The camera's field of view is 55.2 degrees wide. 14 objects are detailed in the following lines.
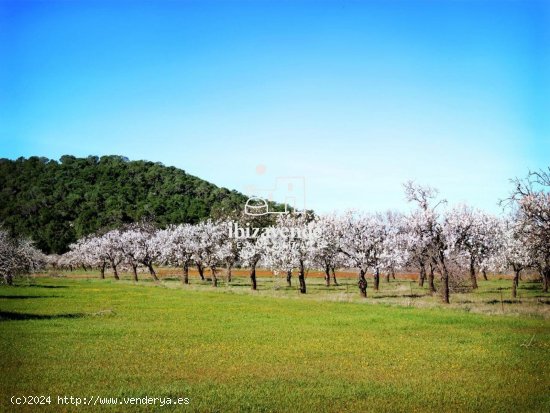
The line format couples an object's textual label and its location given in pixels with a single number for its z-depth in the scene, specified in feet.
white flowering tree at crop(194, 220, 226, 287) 287.48
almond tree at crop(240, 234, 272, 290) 250.78
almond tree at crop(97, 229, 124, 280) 359.87
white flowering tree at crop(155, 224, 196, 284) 308.21
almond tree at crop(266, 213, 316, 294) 230.99
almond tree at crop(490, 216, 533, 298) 203.36
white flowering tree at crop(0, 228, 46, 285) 164.96
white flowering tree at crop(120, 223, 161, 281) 345.10
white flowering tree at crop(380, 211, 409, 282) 203.00
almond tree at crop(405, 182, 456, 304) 173.68
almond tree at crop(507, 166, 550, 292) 117.31
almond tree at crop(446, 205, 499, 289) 191.42
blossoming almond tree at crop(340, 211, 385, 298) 203.21
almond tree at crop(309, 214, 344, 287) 224.33
